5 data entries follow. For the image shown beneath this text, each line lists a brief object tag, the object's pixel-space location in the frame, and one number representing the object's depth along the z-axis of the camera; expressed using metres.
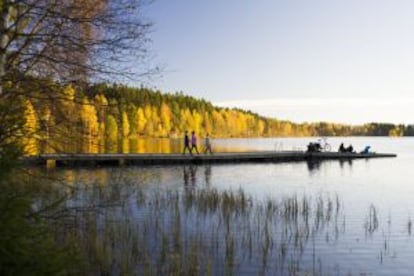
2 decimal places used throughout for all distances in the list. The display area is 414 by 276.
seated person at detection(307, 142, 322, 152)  59.13
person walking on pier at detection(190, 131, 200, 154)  51.34
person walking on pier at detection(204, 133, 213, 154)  54.58
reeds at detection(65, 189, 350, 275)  13.05
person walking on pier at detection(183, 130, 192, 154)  51.16
